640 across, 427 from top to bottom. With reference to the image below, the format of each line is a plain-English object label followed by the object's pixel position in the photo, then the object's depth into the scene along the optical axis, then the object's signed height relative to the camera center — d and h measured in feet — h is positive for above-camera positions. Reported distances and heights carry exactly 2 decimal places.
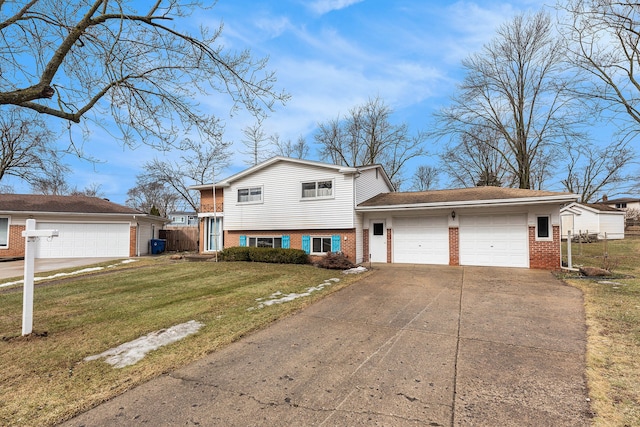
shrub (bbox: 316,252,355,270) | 41.45 -4.27
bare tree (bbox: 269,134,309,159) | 112.06 +29.62
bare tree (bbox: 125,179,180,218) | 150.41 +15.99
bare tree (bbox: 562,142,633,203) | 115.44 +18.68
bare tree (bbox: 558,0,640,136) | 40.83 +27.15
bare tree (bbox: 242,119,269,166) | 88.91 +26.09
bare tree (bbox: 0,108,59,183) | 76.23 +19.17
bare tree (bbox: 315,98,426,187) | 96.89 +29.74
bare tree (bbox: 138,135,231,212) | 101.55 +19.60
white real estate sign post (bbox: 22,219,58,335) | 15.12 -1.72
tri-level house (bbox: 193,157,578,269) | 39.93 +1.84
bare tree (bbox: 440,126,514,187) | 86.60 +20.46
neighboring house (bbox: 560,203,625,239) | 95.14 +2.59
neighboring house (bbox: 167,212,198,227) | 190.70 +7.80
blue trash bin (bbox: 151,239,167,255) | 71.92 -3.38
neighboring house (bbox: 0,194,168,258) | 61.77 +1.21
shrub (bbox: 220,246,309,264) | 45.68 -3.66
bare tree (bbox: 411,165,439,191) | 121.31 +20.50
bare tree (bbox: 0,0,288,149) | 20.33 +12.03
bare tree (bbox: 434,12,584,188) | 66.39 +32.11
